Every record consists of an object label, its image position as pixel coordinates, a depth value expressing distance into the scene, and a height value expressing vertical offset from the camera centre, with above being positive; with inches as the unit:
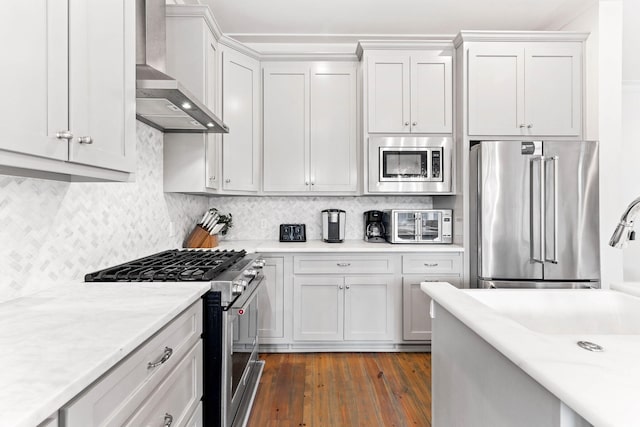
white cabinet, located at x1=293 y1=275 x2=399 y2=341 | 117.4 -32.5
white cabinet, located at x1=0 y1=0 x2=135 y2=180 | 35.7 +15.5
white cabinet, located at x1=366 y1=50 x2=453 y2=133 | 123.6 +43.3
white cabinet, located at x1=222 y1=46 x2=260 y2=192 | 119.0 +32.5
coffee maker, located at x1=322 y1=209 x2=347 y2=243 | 131.3 -4.4
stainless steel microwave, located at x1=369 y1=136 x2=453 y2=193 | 124.0 +17.9
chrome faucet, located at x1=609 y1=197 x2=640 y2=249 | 38.1 -1.6
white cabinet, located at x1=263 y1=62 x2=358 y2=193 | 130.2 +31.3
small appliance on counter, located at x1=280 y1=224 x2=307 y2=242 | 134.9 -7.7
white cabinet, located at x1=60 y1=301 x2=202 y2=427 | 31.8 -19.9
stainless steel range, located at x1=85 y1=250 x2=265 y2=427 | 64.4 -20.2
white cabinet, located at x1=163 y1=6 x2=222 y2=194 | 100.7 +39.1
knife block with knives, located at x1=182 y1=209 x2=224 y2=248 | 115.0 -6.7
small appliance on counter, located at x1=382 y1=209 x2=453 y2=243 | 125.0 -4.4
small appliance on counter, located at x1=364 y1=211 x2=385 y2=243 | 134.6 -5.2
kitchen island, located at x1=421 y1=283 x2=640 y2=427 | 25.4 -13.4
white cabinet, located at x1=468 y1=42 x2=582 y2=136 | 118.3 +42.6
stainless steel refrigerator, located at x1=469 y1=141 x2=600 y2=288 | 106.5 +0.0
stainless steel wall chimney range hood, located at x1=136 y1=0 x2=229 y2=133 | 66.7 +23.9
